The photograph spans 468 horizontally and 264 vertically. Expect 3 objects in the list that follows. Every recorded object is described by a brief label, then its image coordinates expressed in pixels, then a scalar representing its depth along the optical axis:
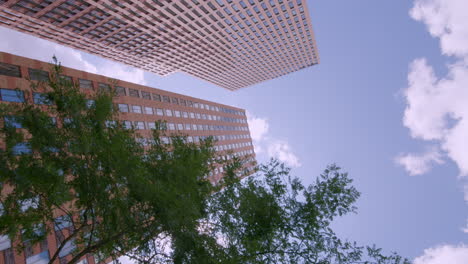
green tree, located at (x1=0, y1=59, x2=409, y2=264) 12.61
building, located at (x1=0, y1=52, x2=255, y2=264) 23.67
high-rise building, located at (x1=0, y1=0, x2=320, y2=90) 47.80
